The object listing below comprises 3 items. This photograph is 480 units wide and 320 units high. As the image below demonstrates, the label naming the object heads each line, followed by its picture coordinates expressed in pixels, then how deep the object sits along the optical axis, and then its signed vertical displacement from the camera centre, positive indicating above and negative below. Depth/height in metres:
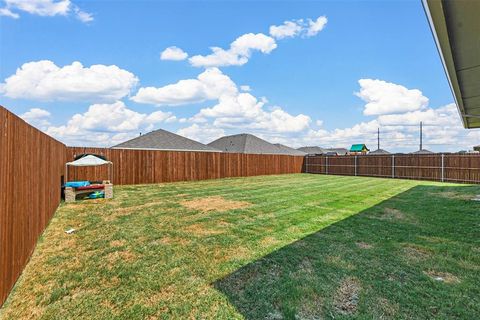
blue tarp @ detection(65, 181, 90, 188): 7.48 -0.87
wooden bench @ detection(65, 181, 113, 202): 7.26 -1.04
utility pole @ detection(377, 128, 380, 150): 42.13 +3.47
